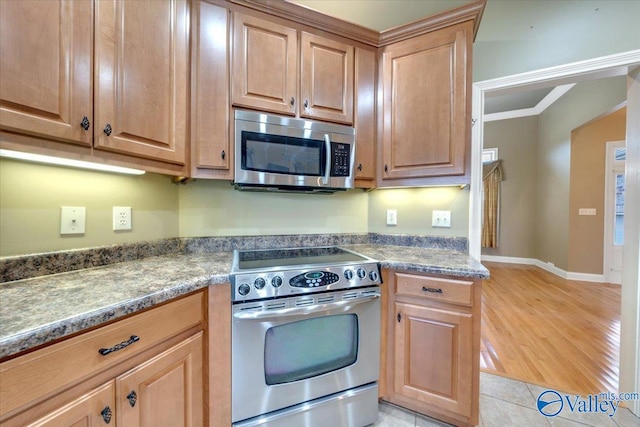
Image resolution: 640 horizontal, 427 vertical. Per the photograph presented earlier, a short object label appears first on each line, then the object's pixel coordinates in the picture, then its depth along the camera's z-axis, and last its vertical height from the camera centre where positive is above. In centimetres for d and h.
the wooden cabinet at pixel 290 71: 149 +84
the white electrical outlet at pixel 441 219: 188 -6
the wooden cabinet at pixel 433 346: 133 -73
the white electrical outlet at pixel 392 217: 205 -6
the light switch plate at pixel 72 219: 110 -5
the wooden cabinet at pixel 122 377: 59 -48
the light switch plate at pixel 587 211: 427 +0
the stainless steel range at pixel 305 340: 117 -65
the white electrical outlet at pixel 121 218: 130 -5
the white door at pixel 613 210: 410 +2
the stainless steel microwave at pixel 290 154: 150 +34
